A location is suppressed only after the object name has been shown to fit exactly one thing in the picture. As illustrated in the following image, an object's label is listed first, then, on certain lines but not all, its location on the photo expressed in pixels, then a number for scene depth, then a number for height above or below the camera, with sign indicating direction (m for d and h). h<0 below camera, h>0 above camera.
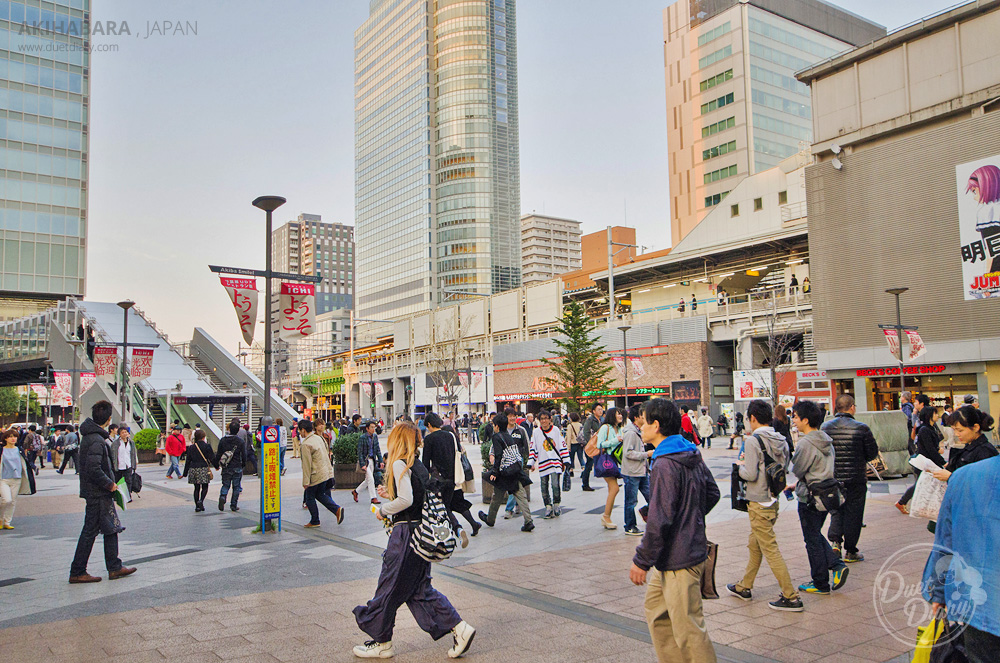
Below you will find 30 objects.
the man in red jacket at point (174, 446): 20.89 -1.61
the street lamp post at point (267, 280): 11.02 +1.68
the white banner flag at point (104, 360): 27.31 +1.20
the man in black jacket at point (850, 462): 7.30 -0.87
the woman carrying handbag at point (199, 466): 13.65 -1.46
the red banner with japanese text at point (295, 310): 12.44 +1.34
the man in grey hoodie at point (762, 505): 6.08 -1.10
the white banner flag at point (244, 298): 12.05 +1.52
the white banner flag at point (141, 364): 27.61 +1.03
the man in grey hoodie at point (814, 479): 6.42 -0.91
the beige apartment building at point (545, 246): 159.00 +30.20
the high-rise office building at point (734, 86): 65.81 +27.70
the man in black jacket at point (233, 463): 13.49 -1.39
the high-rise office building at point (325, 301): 195.25 +23.22
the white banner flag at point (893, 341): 24.88 +1.18
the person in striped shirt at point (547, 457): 11.52 -1.20
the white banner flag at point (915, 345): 24.52 +1.01
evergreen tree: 39.34 +1.06
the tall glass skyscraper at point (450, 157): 115.44 +37.11
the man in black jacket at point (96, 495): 7.72 -1.10
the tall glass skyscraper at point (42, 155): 60.47 +20.27
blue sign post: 10.91 -1.37
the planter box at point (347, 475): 16.53 -2.02
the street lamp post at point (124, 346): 24.77 +1.36
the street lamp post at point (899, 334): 24.28 +1.38
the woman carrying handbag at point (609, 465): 10.38 -1.20
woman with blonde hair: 5.14 -1.43
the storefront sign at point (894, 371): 30.87 +0.19
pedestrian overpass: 30.94 +1.50
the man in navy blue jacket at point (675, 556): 3.96 -0.97
